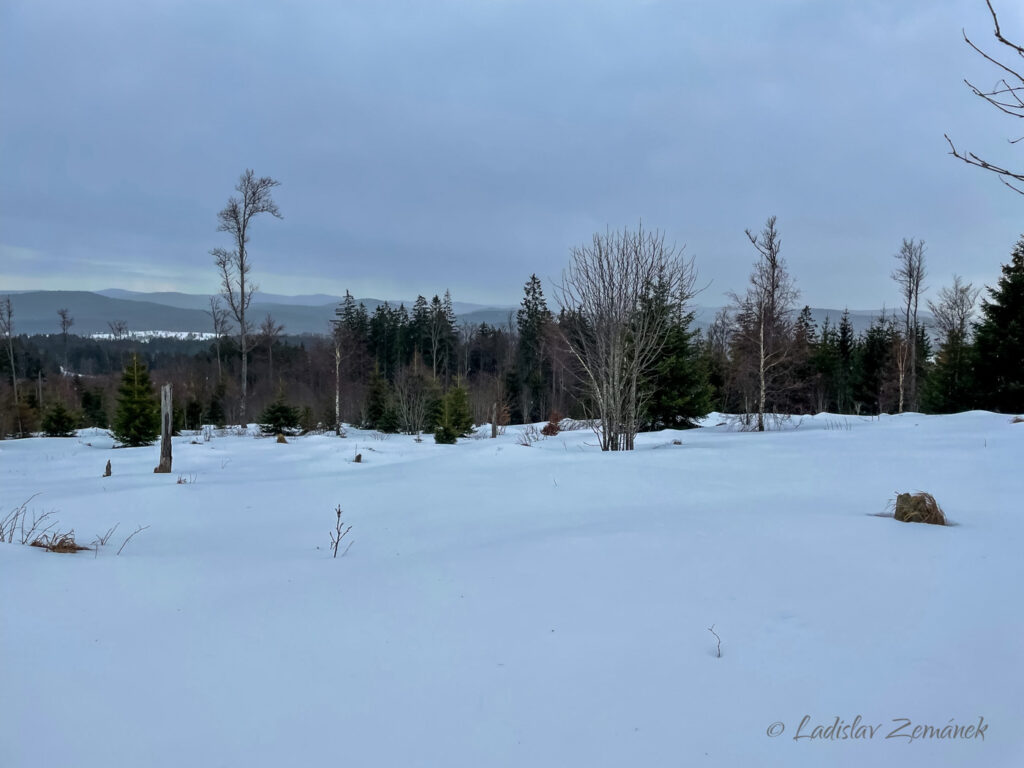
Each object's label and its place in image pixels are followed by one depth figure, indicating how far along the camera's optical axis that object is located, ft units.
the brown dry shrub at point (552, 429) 65.56
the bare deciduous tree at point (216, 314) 113.61
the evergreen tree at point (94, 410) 109.69
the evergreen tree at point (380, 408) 95.91
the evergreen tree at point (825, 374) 120.78
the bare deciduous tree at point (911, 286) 90.94
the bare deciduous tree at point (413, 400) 86.84
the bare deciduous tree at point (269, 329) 94.11
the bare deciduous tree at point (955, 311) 91.50
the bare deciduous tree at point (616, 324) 33.58
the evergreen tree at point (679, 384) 52.47
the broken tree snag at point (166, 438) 33.99
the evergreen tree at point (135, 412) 67.00
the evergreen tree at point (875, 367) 107.86
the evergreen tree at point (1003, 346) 63.52
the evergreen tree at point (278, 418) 80.23
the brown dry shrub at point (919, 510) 13.19
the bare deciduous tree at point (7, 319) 108.06
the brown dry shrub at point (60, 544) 12.68
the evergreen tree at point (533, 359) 144.50
